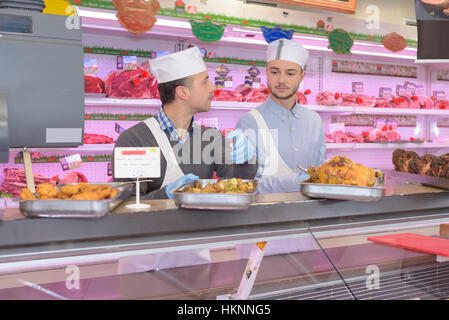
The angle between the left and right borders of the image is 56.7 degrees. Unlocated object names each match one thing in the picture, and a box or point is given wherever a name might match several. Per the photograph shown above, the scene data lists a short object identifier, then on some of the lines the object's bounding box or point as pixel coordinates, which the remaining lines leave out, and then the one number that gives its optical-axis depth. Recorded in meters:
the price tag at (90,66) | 4.45
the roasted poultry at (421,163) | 2.25
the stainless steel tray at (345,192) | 1.78
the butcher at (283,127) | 3.52
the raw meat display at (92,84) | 4.20
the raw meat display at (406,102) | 5.96
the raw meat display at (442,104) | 6.41
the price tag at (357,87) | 6.37
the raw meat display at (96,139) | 4.29
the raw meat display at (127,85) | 4.29
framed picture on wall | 5.24
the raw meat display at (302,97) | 5.34
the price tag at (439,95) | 7.02
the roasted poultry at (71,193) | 1.48
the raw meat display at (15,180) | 4.16
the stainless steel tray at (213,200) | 1.58
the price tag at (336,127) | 5.69
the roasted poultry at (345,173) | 1.82
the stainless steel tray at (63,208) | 1.43
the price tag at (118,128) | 4.64
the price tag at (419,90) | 6.89
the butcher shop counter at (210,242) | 1.42
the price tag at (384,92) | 6.55
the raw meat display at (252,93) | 4.96
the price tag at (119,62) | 4.79
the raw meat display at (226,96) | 4.83
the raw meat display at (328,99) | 5.39
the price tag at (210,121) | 5.17
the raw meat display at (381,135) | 5.87
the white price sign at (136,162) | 1.63
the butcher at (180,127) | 2.70
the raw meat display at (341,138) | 5.50
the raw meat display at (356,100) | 5.68
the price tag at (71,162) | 4.45
